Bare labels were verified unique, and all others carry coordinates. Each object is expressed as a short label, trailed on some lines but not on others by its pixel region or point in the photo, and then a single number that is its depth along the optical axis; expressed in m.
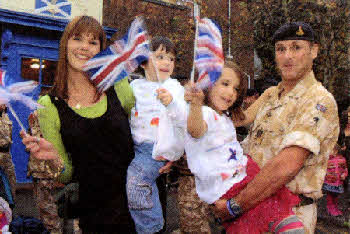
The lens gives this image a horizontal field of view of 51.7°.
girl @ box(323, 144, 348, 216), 6.64
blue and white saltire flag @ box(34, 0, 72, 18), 8.28
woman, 2.02
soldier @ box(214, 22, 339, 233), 1.92
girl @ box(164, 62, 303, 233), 1.99
